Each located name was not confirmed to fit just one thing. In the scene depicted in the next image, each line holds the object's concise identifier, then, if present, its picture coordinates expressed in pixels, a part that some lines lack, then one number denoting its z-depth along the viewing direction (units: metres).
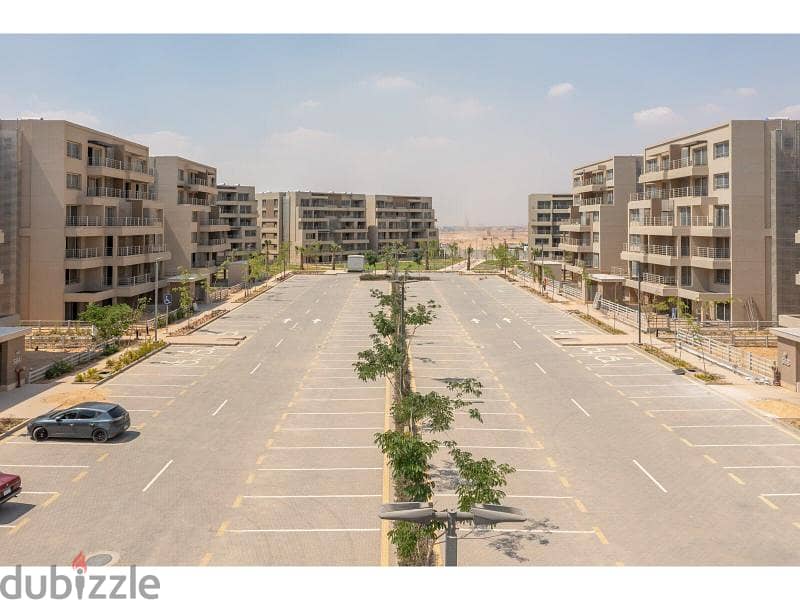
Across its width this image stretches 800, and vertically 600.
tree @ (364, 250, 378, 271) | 124.63
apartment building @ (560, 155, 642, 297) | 81.19
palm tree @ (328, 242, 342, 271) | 134.50
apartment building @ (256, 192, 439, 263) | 140.50
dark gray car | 26.89
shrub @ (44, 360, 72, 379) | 38.69
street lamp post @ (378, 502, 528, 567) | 11.04
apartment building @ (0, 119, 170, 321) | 54.03
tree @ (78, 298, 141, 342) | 45.48
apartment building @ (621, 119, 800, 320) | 54.38
